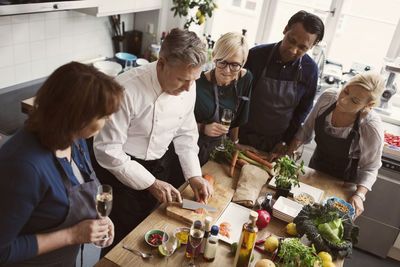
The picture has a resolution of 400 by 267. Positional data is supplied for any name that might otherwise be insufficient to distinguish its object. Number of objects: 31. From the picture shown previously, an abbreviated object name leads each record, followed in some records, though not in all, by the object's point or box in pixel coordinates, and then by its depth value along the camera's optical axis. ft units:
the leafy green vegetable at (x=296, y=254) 4.19
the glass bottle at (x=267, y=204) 5.49
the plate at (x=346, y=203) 5.69
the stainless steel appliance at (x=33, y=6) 6.13
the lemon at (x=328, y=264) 4.37
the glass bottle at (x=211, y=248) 4.34
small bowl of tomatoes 4.47
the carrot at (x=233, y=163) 6.33
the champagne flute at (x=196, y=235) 4.13
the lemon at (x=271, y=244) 4.62
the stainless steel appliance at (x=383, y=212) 8.83
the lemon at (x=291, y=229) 5.04
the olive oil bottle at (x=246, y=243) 4.07
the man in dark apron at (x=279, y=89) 7.58
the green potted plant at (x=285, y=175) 5.66
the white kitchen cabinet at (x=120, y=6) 8.59
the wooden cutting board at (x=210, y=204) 4.92
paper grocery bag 5.54
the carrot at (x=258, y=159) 6.64
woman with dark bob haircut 3.31
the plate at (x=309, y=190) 6.08
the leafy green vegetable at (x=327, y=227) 4.72
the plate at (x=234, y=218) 4.83
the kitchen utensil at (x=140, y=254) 4.28
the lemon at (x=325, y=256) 4.46
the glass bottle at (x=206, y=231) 4.40
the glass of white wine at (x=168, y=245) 4.28
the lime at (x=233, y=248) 4.55
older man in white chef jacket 4.73
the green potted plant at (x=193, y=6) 10.80
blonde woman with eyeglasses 6.29
